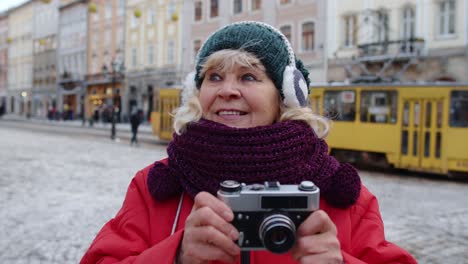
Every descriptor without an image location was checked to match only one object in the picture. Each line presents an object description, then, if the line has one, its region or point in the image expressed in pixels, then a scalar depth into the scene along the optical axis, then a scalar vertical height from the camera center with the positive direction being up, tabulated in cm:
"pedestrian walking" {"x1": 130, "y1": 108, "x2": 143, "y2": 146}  2167 -43
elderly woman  166 -15
